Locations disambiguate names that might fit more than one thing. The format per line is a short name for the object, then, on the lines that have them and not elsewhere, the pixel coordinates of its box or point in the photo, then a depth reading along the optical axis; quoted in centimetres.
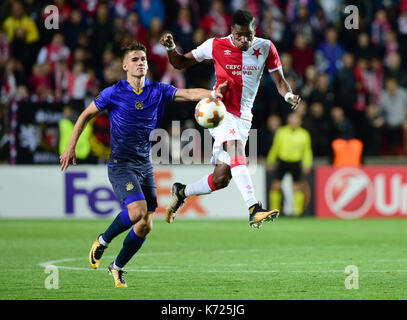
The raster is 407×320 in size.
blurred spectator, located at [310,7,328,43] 1959
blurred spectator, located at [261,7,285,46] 1871
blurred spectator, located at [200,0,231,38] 1855
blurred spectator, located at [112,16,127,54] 1820
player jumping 930
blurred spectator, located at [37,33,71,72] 1784
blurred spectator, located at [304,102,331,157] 1814
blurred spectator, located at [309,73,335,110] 1811
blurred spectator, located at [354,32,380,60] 1934
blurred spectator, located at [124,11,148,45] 1836
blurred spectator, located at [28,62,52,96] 1756
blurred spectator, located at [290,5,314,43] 1933
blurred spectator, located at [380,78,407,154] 1869
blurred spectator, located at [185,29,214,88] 1775
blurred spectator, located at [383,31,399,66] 1961
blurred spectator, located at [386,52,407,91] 1912
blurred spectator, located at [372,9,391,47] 2002
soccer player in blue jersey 844
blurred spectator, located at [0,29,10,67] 1779
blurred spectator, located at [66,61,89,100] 1762
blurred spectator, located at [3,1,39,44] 1808
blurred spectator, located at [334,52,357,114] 1858
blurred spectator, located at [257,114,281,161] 1784
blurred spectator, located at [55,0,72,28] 1838
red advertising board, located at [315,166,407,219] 1727
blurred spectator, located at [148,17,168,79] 1816
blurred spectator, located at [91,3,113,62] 1828
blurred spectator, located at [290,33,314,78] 1880
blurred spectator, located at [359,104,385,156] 1831
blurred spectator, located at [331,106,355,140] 1791
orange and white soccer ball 836
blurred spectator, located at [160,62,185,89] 1757
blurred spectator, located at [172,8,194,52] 1806
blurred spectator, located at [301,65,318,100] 1828
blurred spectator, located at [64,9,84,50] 1825
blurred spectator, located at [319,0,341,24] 2006
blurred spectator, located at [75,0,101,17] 1872
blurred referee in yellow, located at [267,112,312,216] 1759
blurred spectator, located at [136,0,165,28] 1908
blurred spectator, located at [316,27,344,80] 1923
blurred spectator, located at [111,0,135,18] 1897
